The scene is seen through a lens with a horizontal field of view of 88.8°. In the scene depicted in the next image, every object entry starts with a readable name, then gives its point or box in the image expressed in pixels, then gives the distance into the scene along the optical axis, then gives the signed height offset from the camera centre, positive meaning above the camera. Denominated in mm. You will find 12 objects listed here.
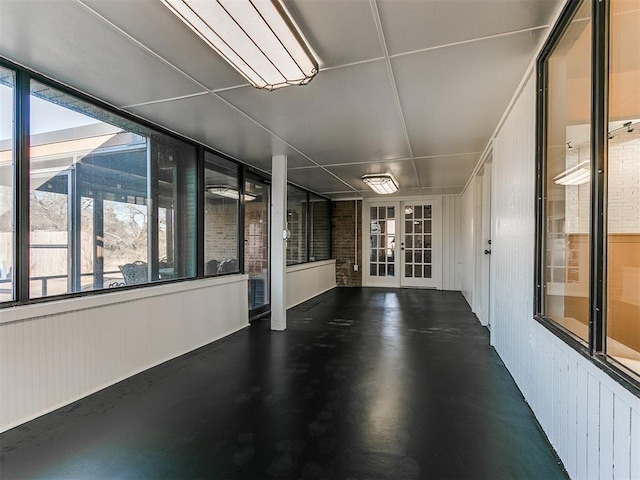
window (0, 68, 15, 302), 2145 +349
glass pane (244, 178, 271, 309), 5020 -18
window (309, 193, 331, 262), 7756 +284
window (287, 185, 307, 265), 6473 +286
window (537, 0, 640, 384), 1404 +292
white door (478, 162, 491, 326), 4508 -112
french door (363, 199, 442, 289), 8344 -111
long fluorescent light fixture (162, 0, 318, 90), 1581 +1112
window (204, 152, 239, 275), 4125 +313
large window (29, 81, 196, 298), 2389 +349
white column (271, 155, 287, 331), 4516 -72
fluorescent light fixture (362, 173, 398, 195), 5539 +1022
